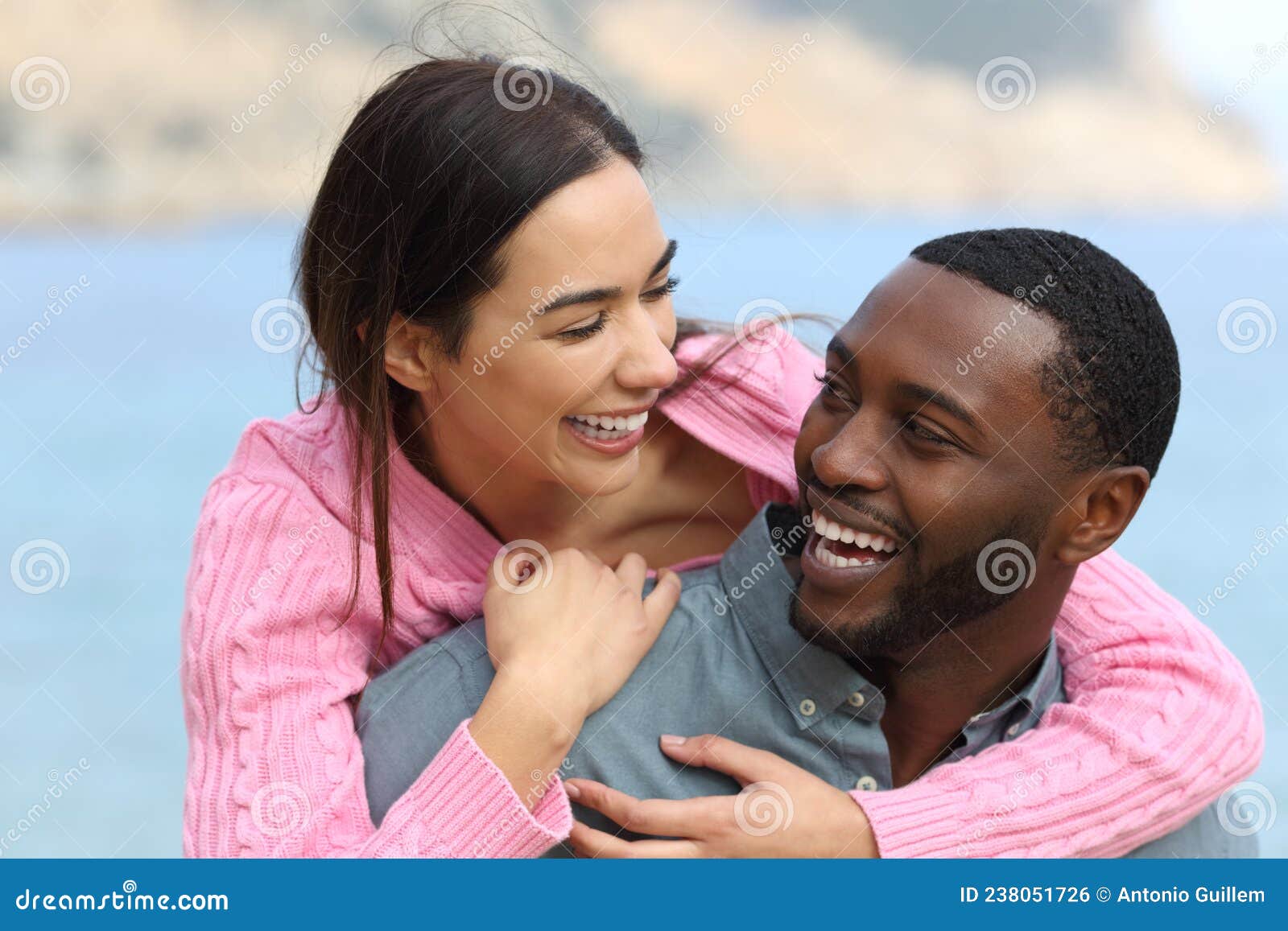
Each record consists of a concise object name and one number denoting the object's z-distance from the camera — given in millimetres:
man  2776
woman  2802
